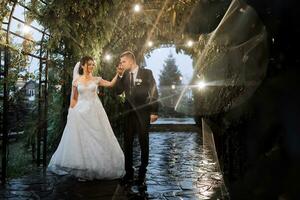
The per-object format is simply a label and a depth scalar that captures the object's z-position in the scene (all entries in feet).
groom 21.34
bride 21.57
